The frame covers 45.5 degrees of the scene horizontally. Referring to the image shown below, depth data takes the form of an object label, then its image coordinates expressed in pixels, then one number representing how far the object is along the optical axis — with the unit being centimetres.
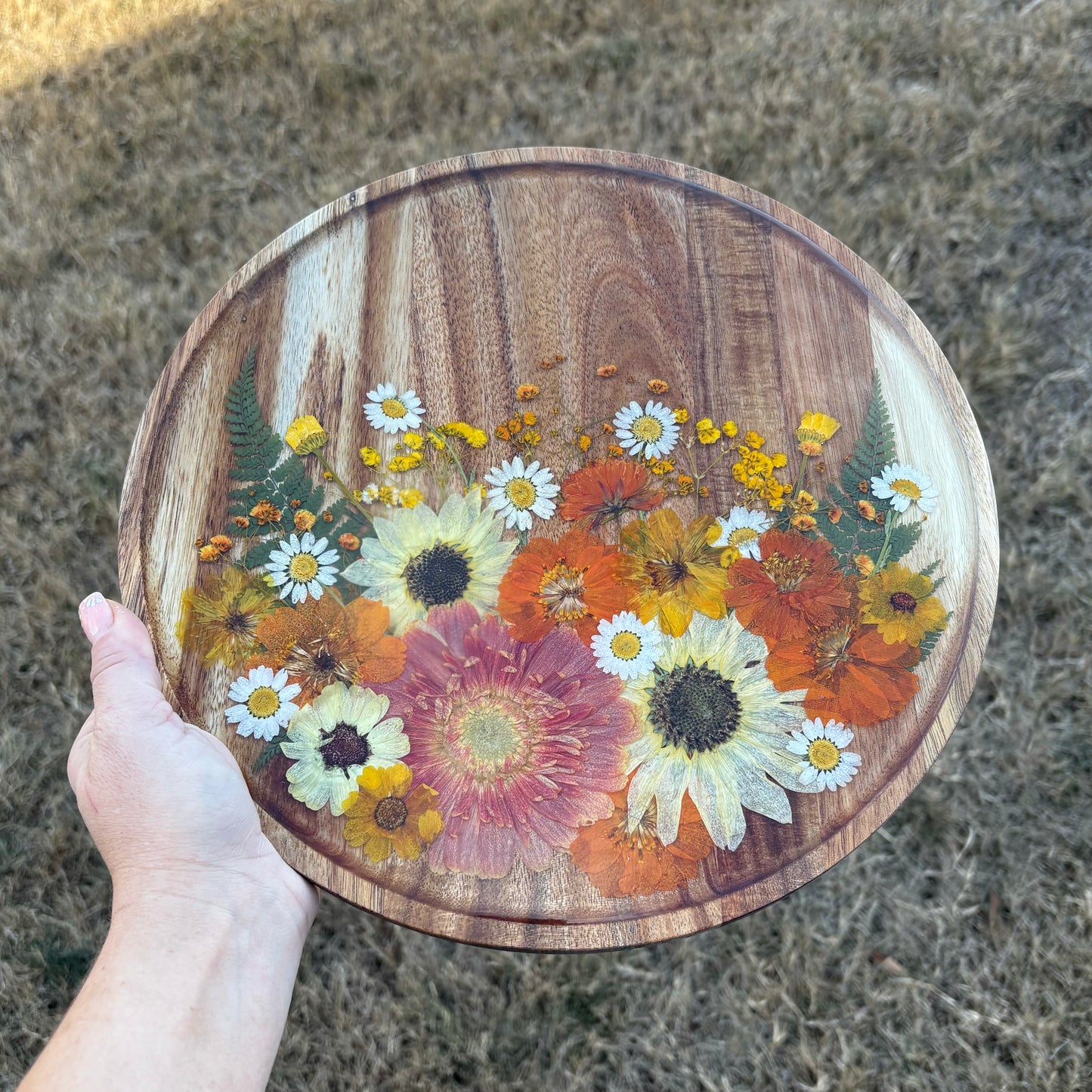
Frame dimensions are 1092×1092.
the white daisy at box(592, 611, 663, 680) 51
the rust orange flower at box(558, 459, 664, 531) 53
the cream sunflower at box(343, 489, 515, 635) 52
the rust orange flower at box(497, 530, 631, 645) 52
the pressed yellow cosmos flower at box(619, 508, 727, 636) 52
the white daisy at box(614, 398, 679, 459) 53
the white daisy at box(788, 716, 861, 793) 48
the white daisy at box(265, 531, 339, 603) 51
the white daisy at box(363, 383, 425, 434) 53
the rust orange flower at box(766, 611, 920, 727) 49
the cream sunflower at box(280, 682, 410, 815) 49
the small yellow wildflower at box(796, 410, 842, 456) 52
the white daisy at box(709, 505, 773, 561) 52
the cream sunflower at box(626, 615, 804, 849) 48
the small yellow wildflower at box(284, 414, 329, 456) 52
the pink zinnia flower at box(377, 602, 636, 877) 48
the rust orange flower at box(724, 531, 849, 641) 51
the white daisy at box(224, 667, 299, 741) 49
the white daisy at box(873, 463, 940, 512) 51
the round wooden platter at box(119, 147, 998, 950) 50
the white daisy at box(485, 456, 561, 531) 53
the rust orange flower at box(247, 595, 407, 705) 50
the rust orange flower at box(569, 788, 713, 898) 47
